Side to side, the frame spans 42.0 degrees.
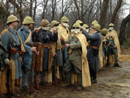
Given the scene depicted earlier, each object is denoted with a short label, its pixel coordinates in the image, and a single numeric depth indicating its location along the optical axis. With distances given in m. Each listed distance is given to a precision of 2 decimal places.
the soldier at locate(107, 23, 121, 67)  9.24
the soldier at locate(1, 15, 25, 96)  3.99
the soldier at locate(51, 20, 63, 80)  5.66
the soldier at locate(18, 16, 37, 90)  4.65
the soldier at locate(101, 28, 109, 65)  8.60
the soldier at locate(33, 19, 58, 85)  5.14
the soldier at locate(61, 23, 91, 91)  5.01
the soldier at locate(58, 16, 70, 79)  6.03
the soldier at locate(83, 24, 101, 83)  5.73
